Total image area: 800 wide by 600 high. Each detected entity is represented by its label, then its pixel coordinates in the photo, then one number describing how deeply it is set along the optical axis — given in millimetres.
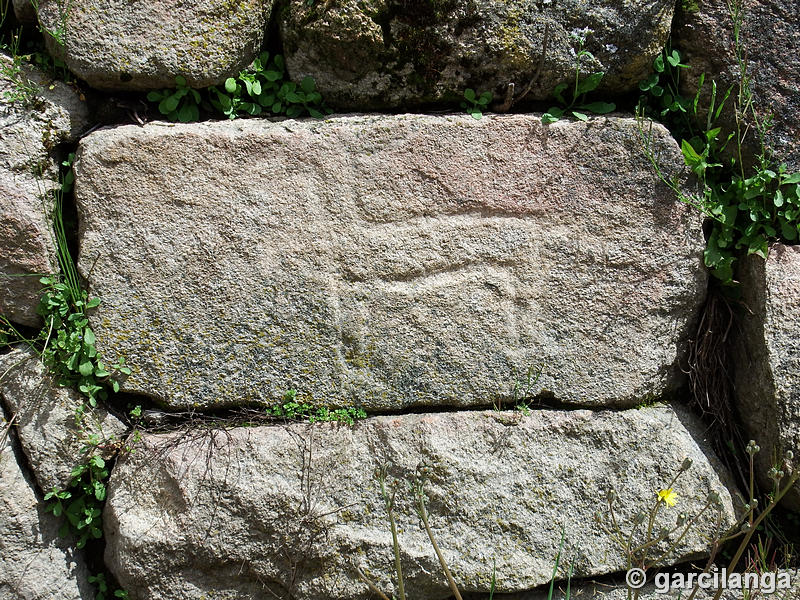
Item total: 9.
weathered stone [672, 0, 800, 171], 783
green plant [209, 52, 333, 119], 776
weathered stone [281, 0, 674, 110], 757
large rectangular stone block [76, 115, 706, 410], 747
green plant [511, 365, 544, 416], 779
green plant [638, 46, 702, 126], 801
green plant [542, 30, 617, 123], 782
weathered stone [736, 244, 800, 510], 773
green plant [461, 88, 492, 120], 783
